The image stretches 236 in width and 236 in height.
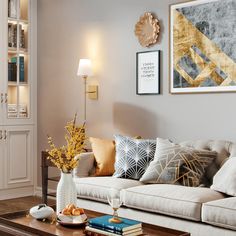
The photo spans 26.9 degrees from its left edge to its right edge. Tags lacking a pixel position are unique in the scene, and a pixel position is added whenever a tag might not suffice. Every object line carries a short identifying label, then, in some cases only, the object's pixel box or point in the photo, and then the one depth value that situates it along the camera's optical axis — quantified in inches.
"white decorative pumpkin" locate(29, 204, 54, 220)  124.5
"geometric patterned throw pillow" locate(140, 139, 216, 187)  153.7
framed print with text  191.6
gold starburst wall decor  190.7
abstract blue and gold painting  169.8
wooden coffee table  113.3
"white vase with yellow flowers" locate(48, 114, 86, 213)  128.3
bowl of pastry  118.2
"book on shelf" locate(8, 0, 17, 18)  233.1
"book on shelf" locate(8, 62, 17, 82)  232.5
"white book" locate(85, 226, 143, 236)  109.1
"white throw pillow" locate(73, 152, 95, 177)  178.2
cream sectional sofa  127.1
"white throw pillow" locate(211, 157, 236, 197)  136.8
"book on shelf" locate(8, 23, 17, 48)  232.2
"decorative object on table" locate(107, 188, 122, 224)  112.4
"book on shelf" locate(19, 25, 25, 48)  236.8
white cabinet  228.2
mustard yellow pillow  179.0
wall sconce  205.0
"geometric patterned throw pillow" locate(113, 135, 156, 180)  168.2
